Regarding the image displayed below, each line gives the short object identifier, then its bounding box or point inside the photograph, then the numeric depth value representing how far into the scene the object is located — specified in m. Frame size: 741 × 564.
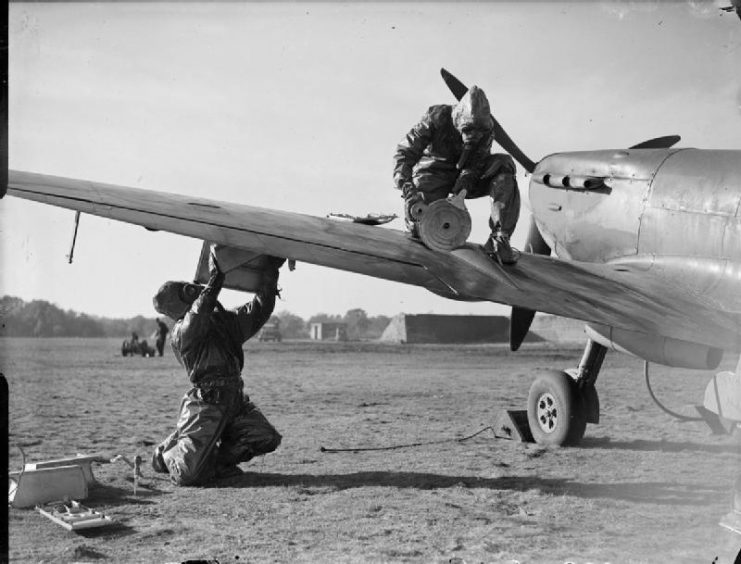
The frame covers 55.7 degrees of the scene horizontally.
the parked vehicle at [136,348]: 24.49
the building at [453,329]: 41.38
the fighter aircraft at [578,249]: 4.59
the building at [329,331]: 46.88
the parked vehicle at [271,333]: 42.47
